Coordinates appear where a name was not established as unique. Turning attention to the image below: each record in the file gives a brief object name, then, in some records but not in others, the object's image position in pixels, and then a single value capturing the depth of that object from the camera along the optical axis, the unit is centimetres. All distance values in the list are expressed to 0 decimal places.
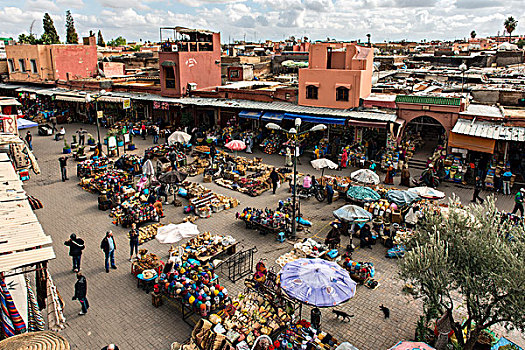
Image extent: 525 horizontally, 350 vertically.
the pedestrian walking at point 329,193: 2128
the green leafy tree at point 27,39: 5978
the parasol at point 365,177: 2002
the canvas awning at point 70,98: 3888
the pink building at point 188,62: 3547
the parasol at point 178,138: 2764
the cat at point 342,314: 1213
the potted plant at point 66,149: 3059
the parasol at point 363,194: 1861
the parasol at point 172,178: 2080
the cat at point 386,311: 1240
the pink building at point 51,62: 4522
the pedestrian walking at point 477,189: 2065
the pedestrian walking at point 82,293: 1215
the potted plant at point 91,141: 3209
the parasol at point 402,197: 1806
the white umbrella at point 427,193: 1800
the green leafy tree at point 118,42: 11163
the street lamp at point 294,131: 1689
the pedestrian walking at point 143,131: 3562
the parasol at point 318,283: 1070
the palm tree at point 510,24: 8988
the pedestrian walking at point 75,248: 1447
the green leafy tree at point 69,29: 7931
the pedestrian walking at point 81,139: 3189
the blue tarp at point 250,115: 3072
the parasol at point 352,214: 1645
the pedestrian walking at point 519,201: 1864
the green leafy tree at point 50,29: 6856
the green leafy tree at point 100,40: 9706
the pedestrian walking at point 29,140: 3167
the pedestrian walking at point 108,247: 1473
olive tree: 827
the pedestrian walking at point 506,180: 2223
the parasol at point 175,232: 1466
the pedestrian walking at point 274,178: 2272
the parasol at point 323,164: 2191
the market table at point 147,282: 1365
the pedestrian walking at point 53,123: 3740
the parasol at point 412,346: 902
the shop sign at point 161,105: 3512
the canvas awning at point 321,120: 2718
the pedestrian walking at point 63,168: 2488
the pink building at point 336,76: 2798
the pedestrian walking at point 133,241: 1550
